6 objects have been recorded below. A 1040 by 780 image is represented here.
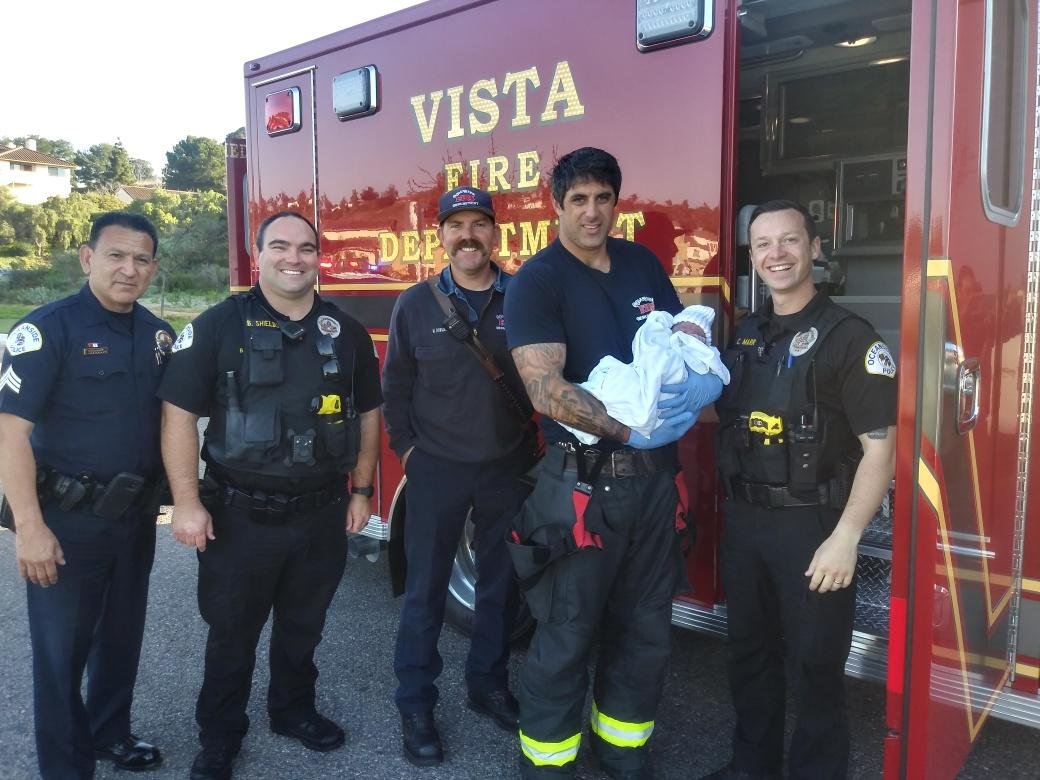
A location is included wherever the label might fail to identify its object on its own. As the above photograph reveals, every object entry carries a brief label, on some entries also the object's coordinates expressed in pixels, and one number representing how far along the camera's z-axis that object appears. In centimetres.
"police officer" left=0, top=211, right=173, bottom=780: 231
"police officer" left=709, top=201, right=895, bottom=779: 208
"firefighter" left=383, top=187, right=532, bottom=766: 285
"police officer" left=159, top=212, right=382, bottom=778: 244
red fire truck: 180
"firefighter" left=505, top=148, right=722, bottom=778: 232
